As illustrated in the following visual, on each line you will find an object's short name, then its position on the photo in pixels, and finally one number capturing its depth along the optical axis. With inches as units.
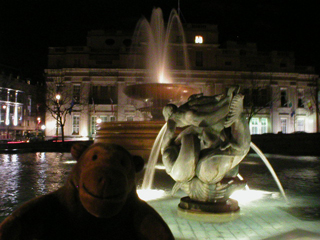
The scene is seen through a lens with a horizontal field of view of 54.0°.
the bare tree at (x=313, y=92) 1927.9
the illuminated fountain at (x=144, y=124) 483.8
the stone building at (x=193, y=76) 1847.9
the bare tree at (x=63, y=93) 1525.6
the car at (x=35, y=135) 1735.7
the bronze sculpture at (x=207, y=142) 157.8
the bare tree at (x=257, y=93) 1658.7
